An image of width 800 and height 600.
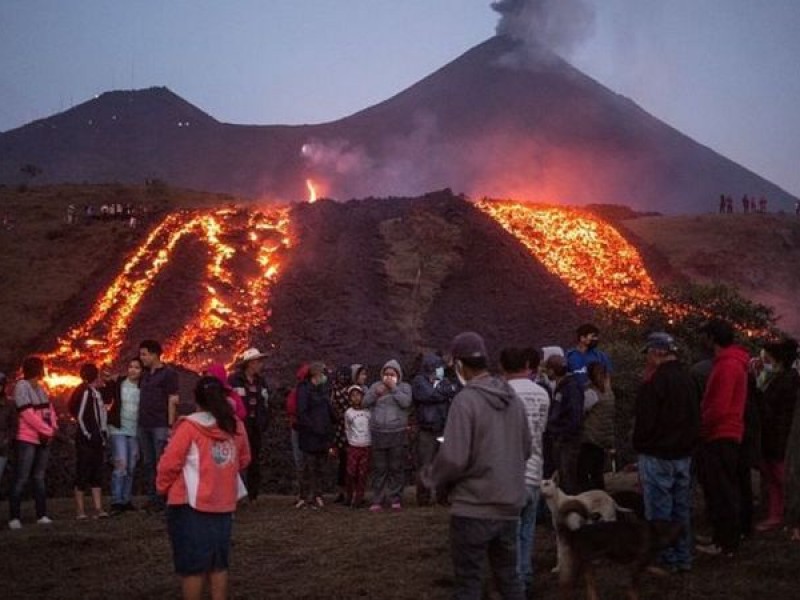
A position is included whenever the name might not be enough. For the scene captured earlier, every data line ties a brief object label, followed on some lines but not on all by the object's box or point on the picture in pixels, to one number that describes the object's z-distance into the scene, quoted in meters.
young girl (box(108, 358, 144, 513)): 11.77
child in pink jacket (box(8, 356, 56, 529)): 10.57
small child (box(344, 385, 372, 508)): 12.27
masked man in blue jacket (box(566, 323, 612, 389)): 9.91
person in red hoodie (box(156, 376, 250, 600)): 5.76
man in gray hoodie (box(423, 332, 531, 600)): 5.14
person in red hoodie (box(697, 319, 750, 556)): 7.79
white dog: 6.87
